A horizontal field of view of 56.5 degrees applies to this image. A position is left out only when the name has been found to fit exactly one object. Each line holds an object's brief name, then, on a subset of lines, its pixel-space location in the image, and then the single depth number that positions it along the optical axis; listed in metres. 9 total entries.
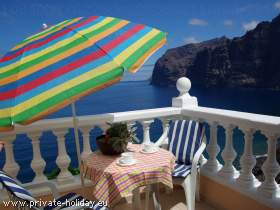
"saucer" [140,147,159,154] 2.38
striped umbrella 1.42
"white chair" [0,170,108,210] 1.55
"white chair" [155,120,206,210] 2.61
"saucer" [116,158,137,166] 2.08
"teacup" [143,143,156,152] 2.40
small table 1.95
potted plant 2.29
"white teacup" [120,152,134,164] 2.11
